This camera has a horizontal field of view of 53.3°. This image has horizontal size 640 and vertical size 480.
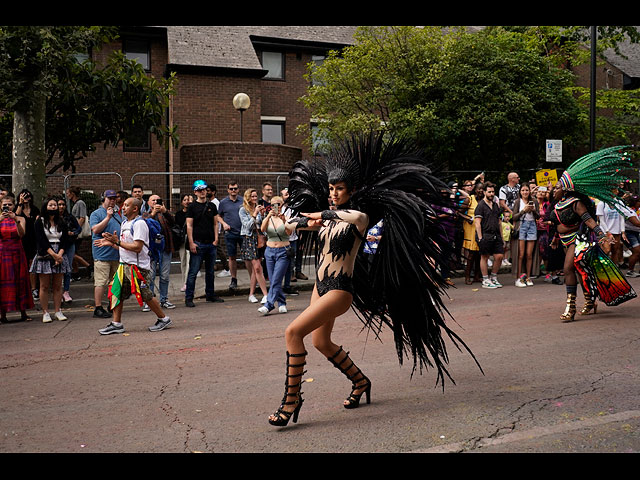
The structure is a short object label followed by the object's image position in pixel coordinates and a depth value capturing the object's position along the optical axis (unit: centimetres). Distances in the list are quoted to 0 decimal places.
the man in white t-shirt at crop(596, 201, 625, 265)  1330
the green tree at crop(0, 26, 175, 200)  1150
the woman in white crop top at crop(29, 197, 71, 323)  962
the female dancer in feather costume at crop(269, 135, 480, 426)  489
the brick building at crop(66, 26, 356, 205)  2348
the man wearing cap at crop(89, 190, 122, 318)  970
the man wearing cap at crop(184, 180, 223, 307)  1087
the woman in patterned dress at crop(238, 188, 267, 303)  1106
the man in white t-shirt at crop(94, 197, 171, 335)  846
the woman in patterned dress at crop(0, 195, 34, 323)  951
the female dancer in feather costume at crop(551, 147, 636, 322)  822
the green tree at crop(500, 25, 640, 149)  2373
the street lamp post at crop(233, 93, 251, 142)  1977
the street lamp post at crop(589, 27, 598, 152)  1593
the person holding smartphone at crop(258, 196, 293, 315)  964
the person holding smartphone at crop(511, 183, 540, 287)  1222
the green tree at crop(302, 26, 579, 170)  1939
